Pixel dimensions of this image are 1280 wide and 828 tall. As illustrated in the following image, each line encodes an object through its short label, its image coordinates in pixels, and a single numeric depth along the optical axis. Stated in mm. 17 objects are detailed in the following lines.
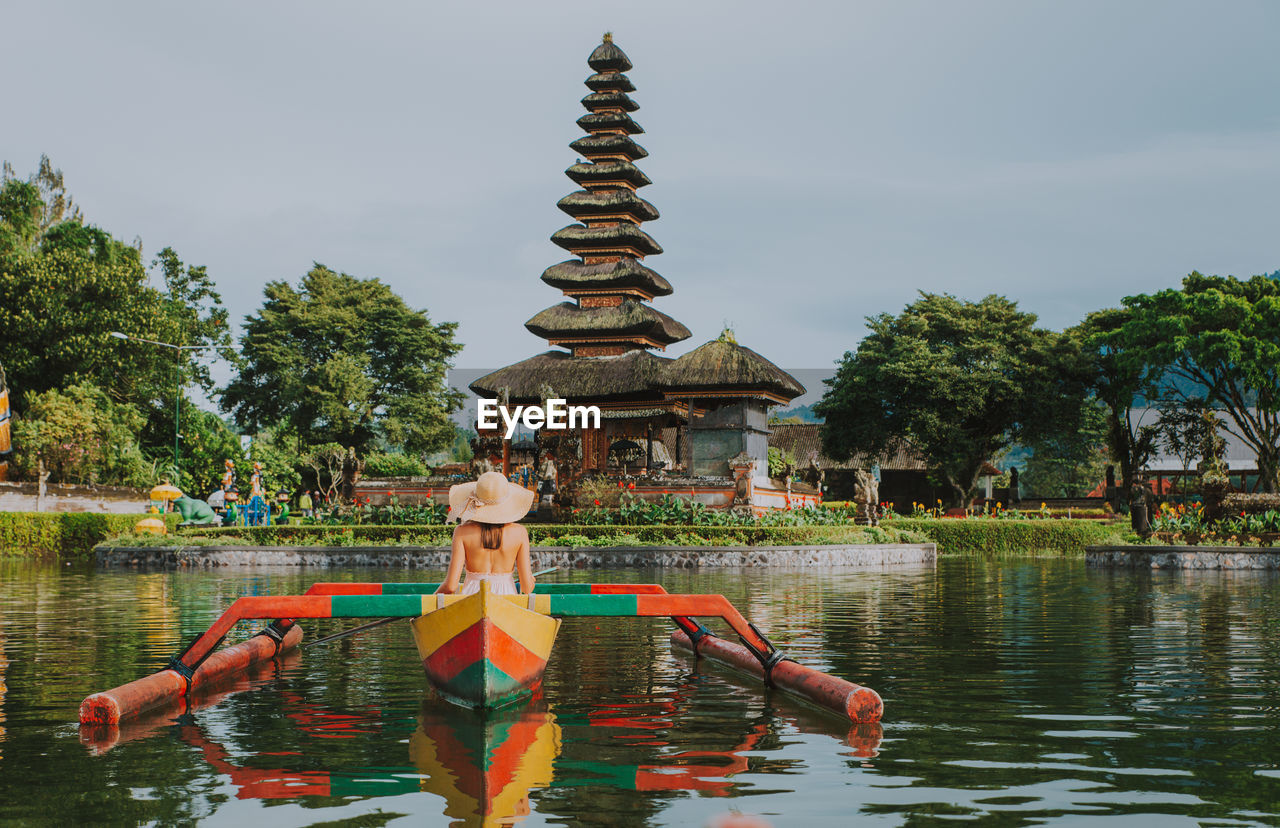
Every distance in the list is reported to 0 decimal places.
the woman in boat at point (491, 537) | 8898
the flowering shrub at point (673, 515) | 32969
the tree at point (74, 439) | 42469
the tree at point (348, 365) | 57688
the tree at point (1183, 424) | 45562
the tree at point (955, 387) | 46094
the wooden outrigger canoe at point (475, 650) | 7965
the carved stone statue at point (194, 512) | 36844
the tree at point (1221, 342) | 37469
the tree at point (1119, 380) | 41656
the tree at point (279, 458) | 52031
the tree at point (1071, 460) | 51656
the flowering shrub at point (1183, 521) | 27703
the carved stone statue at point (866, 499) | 37719
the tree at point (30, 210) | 49428
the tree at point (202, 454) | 51656
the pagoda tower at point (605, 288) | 43781
